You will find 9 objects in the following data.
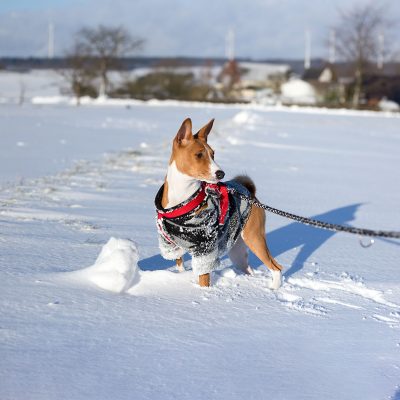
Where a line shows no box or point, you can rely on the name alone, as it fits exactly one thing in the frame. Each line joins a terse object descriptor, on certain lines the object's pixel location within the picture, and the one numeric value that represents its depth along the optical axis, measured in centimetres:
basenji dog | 441
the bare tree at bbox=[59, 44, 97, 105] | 5371
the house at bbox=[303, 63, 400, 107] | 6056
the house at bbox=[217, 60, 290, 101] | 7588
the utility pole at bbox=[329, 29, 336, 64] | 6166
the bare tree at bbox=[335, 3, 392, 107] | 5831
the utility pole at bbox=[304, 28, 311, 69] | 9081
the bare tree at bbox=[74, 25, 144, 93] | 6353
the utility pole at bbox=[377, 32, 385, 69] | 6146
